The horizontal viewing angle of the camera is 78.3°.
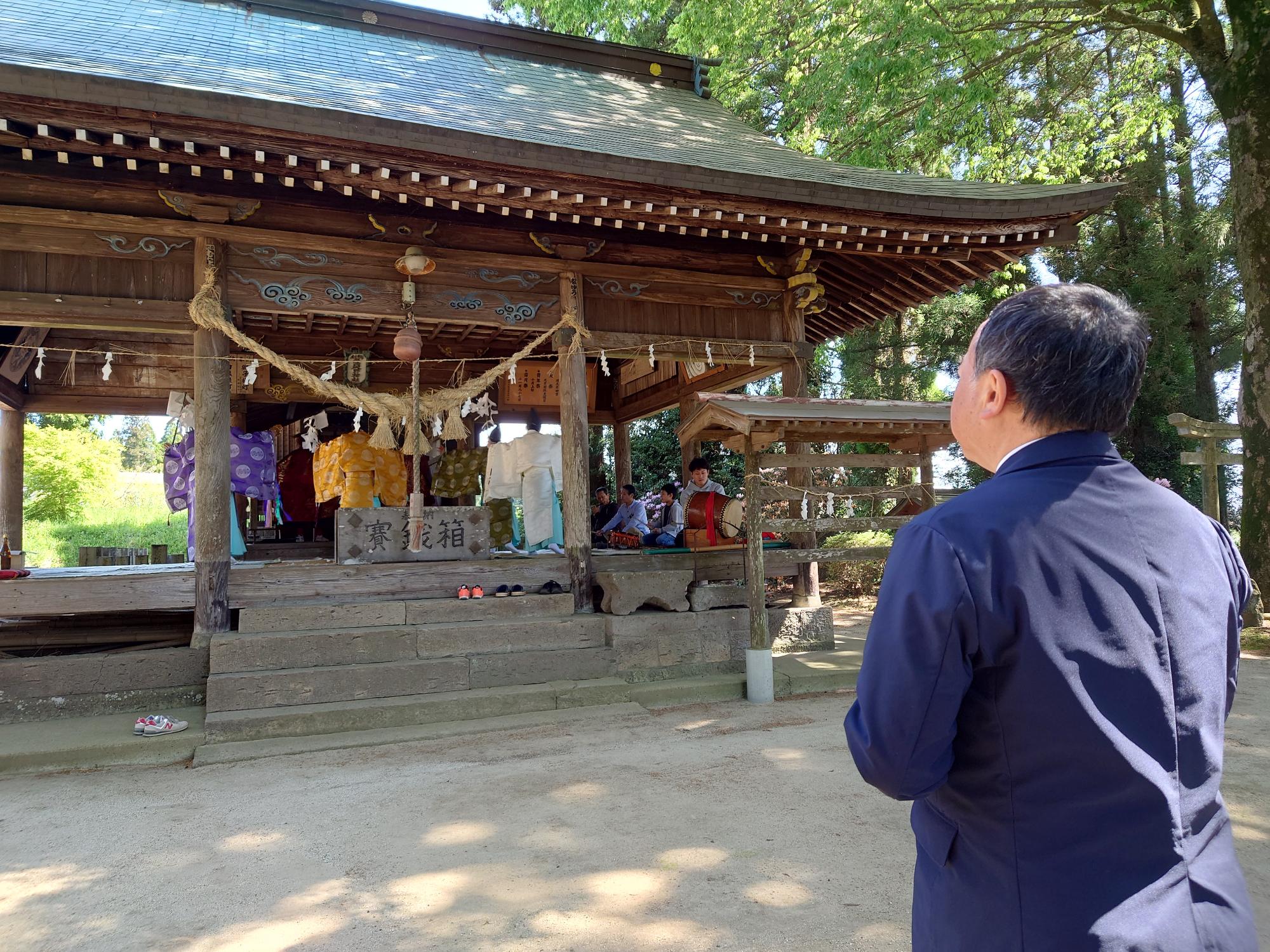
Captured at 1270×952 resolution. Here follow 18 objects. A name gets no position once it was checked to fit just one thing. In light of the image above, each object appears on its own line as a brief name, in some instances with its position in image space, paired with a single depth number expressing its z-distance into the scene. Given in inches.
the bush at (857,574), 528.1
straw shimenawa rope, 243.3
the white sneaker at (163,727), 210.5
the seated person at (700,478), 327.6
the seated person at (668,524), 355.8
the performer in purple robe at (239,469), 318.0
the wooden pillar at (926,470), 280.7
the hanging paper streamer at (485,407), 410.6
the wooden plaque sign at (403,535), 267.3
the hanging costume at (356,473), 356.5
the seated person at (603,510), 461.1
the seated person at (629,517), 415.8
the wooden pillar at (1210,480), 358.3
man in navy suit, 42.0
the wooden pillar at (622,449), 469.5
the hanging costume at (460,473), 395.9
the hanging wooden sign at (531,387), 425.4
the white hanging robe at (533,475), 333.1
